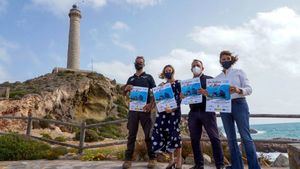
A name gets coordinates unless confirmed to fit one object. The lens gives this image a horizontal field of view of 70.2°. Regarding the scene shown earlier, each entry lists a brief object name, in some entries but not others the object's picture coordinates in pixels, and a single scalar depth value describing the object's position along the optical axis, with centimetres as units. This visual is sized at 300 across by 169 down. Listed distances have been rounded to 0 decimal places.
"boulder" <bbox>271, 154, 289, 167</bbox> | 473
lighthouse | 3704
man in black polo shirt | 407
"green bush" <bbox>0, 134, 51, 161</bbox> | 607
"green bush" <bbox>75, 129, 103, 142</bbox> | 1642
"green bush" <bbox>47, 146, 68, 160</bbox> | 604
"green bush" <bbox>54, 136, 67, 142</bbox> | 1506
